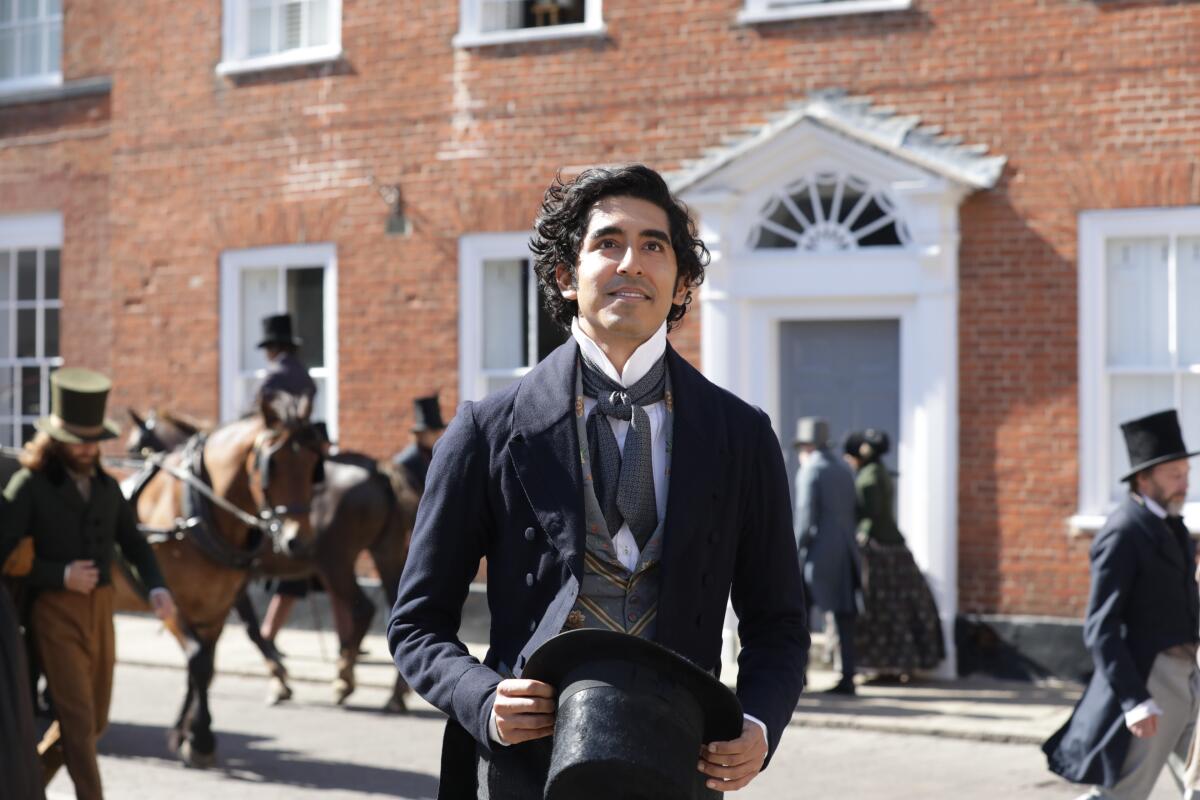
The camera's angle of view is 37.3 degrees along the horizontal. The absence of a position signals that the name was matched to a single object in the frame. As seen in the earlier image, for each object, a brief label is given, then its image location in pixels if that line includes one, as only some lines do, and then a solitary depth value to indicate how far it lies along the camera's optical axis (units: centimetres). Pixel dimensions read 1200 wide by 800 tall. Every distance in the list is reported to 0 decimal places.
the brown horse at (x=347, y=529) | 1186
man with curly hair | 318
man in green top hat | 753
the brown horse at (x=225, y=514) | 993
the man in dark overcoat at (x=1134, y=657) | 670
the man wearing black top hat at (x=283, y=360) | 1221
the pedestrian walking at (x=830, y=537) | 1202
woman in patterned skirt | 1241
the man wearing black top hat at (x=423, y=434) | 1282
